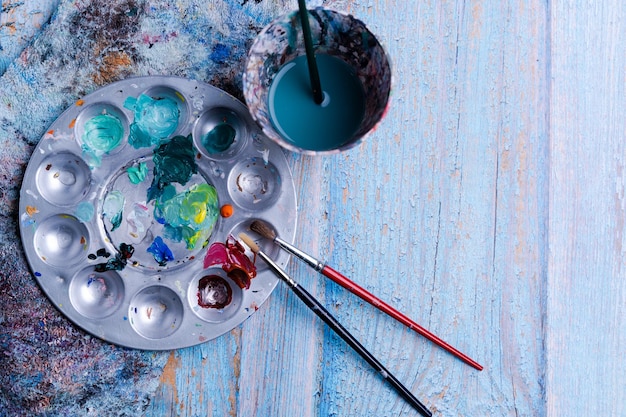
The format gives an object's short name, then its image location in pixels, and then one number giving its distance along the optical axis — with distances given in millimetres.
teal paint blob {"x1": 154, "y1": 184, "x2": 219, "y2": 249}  778
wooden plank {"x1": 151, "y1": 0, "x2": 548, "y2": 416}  791
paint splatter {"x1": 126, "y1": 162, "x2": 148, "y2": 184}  781
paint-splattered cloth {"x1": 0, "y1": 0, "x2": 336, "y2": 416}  773
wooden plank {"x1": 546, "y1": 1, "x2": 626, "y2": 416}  797
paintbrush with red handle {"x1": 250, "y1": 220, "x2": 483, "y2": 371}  775
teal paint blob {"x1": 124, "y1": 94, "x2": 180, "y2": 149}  777
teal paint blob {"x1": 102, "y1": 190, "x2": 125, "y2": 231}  780
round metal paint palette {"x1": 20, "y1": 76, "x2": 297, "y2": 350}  772
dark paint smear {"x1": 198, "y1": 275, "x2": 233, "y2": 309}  781
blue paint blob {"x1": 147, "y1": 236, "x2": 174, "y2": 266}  779
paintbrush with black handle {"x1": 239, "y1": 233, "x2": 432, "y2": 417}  774
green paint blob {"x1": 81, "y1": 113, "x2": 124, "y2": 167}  776
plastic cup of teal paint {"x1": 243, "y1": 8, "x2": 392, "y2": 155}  750
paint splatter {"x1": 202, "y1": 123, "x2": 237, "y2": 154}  781
